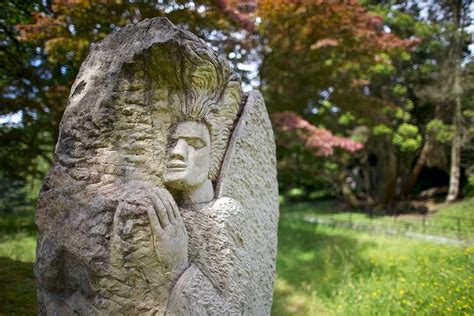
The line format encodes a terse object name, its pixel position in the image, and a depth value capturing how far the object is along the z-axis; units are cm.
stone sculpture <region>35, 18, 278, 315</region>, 167
